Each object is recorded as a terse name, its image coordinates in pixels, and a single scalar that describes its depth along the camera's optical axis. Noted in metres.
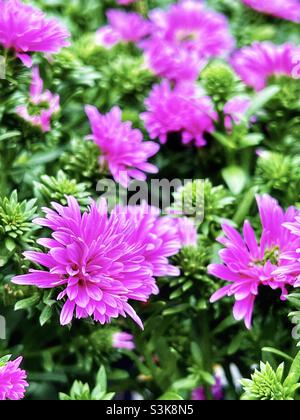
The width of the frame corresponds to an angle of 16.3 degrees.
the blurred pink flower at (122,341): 0.42
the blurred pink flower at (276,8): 0.55
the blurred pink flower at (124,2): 0.54
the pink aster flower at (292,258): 0.36
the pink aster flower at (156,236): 0.38
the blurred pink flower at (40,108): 0.42
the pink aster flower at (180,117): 0.44
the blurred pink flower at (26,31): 0.39
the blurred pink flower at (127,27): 0.52
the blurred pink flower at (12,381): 0.35
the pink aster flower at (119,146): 0.42
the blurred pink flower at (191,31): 0.51
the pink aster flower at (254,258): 0.37
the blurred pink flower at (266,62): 0.46
